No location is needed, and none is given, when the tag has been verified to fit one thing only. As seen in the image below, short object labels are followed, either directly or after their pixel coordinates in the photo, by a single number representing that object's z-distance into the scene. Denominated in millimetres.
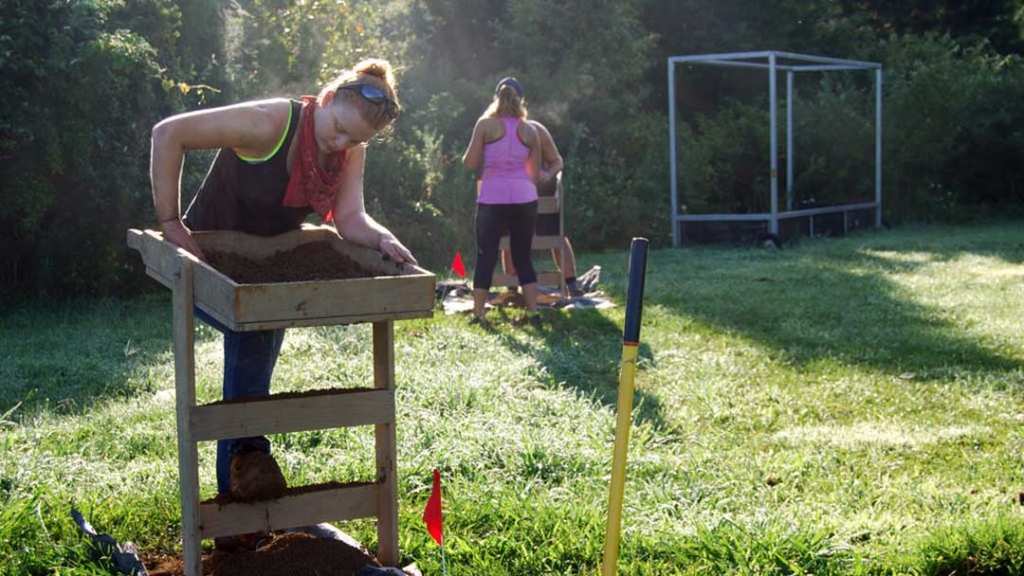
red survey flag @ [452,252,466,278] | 10127
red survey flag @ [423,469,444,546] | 3113
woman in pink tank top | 8484
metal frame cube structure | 14688
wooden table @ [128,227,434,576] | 2939
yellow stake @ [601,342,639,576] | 2703
